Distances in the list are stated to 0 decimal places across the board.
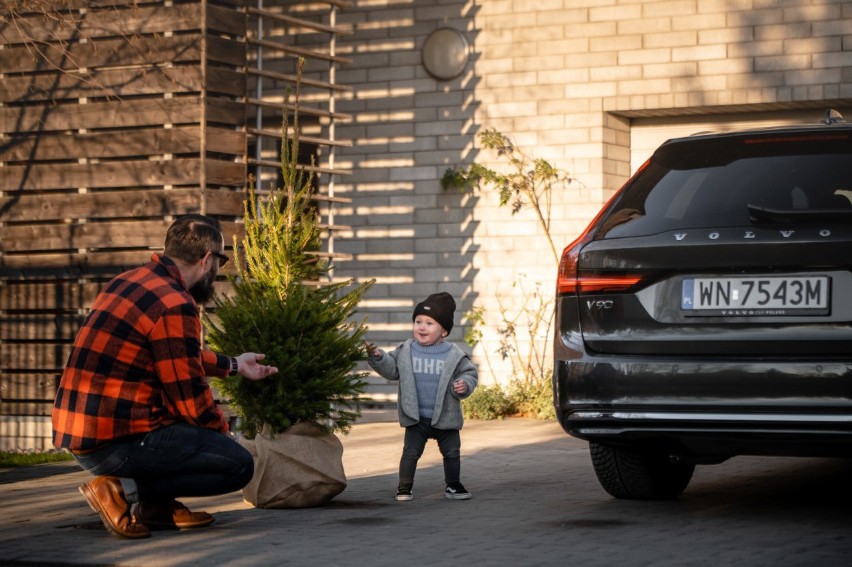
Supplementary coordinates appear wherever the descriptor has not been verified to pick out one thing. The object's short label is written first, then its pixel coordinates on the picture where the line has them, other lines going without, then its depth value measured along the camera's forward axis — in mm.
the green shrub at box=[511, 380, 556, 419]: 19809
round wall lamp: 22611
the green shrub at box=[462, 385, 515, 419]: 20057
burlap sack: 11403
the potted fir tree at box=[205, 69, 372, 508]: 11436
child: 12133
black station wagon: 9168
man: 10087
